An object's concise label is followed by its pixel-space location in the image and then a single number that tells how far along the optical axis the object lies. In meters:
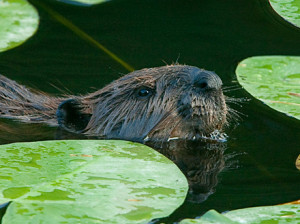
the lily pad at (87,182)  8.03
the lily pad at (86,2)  15.94
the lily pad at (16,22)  14.14
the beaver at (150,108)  10.90
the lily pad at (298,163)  10.05
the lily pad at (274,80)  11.62
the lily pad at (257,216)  7.82
